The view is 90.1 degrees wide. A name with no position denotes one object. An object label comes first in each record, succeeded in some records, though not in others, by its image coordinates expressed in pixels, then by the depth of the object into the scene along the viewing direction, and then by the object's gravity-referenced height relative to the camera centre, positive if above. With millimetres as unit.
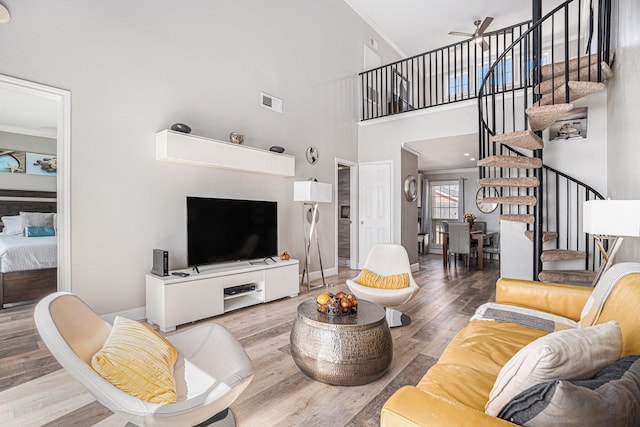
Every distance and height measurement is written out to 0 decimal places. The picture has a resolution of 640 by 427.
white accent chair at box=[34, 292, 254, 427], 1143 -720
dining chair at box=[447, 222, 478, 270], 6602 -582
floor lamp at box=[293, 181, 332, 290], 4470 +260
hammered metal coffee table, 2041 -896
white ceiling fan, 5257 +3446
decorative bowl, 2264 -671
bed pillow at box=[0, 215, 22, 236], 4969 -214
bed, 3779 -693
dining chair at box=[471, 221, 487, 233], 8259 -378
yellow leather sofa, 970 -649
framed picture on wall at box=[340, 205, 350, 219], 6914 +10
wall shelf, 3389 +686
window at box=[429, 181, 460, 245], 9453 +223
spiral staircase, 3441 +779
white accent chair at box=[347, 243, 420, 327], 3141 -776
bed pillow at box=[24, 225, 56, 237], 4715 -292
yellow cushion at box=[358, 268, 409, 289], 3361 -747
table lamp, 1907 -38
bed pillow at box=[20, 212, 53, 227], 5070 -120
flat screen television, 3586 -228
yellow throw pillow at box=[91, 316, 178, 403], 1273 -657
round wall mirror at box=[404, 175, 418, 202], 6305 +480
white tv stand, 3105 -861
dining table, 6674 -655
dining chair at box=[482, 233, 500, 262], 7262 -826
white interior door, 6191 +112
